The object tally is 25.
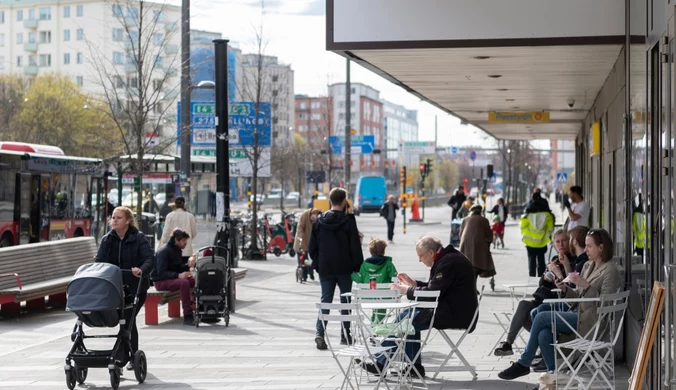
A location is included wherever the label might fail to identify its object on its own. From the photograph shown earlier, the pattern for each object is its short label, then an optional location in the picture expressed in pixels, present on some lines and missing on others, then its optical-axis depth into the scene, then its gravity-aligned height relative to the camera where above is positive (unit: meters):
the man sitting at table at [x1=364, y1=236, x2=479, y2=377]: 9.97 -0.76
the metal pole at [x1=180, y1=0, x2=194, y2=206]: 24.77 +2.63
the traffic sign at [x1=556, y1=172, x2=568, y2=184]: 71.72 +1.72
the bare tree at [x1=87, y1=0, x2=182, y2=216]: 21.16 +2.89
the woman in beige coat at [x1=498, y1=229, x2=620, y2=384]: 9.37 -0.90
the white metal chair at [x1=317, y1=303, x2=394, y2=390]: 8.62 -1.16
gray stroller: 9.62 -0.92
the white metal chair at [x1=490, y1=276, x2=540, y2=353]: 11.18 -1.49
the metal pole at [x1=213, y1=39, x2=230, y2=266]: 18.00 +0.91
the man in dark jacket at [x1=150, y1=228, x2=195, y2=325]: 14.51 -0.93
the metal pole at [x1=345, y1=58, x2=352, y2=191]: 40.70 +2.61
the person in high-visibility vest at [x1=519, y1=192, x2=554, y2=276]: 19.45 -0.44
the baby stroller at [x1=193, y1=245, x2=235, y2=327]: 14.25 -1.09
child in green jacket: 11.77 -0.65
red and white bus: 24.98 +0.26
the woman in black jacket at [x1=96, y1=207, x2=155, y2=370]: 10.48 -0.43
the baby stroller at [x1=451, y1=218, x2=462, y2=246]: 30.57 -0.75
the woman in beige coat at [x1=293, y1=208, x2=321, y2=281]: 19.14 -0.41
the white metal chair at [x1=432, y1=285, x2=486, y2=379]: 9.80 -1.41
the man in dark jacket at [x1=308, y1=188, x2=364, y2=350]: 12.13 -0.45
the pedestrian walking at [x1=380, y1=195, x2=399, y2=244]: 36.94 -0.26
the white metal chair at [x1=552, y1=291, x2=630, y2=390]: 8.82 -1.13
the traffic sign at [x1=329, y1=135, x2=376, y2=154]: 60.86 +3.69
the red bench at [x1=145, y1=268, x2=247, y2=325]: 14.51 -1.26
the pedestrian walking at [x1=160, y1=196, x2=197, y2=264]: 18.47 -0.27
